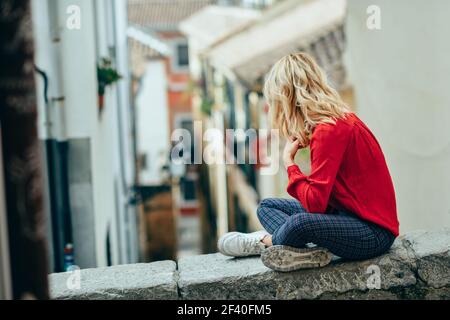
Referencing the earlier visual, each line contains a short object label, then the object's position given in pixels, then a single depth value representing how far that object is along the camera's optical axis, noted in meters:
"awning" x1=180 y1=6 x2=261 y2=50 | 16.55
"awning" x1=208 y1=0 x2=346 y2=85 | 8.59
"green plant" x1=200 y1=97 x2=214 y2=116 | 14.66
